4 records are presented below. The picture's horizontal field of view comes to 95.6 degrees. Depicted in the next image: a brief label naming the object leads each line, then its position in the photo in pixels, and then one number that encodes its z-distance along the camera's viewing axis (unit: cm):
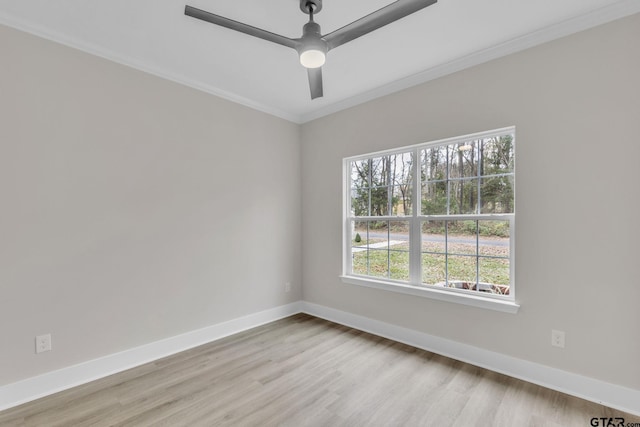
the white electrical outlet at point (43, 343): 209
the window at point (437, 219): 249
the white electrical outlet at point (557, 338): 213
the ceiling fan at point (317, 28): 150
